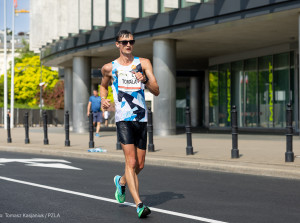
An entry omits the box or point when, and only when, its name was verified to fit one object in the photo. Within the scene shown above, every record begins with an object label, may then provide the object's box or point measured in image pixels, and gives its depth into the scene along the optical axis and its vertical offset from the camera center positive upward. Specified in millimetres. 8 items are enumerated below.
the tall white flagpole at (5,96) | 40438 +1603
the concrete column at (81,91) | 29828 +1417
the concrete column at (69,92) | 37062 +1701
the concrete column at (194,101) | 42812 +1169
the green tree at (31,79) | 78625 +5443
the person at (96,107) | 21716 +410
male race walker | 6246 +189
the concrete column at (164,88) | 24438 +1236
